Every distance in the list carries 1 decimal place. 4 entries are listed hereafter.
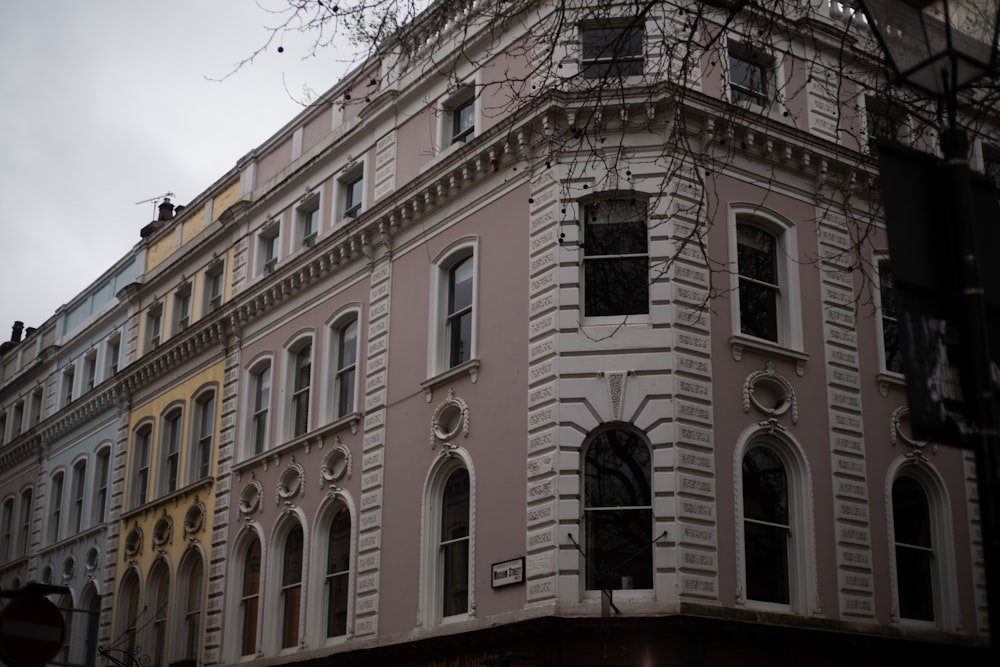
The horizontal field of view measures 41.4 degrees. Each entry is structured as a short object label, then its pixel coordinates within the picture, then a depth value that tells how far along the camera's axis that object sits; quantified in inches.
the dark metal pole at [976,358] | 240.5
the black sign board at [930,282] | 255.6
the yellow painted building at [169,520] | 1216.2
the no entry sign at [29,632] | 333.4
